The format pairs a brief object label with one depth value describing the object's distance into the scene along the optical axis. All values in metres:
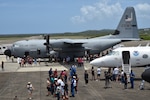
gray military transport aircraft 43.69
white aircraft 28.58
